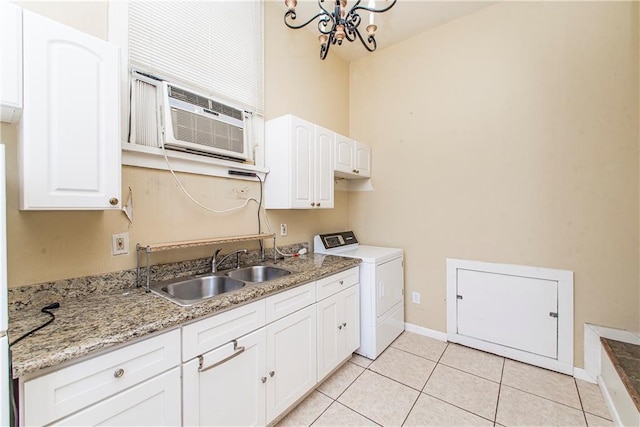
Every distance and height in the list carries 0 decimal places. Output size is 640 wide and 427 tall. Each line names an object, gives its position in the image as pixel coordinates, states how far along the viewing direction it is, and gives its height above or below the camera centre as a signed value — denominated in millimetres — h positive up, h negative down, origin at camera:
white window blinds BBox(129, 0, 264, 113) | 1611 +1171
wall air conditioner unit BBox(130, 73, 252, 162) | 1581 +600
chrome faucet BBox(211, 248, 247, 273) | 1856 -320
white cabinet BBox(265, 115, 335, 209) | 2186 +430
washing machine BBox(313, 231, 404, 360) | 2332 -698
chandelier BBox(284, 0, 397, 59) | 1580 +1206
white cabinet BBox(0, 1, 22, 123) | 961 +579
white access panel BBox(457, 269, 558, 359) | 2182 -854
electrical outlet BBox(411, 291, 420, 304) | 2826 -893
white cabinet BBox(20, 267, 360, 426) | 887 -685
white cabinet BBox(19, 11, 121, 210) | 1033 +390
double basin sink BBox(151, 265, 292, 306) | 1596 -452
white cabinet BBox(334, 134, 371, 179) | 2688 +588
